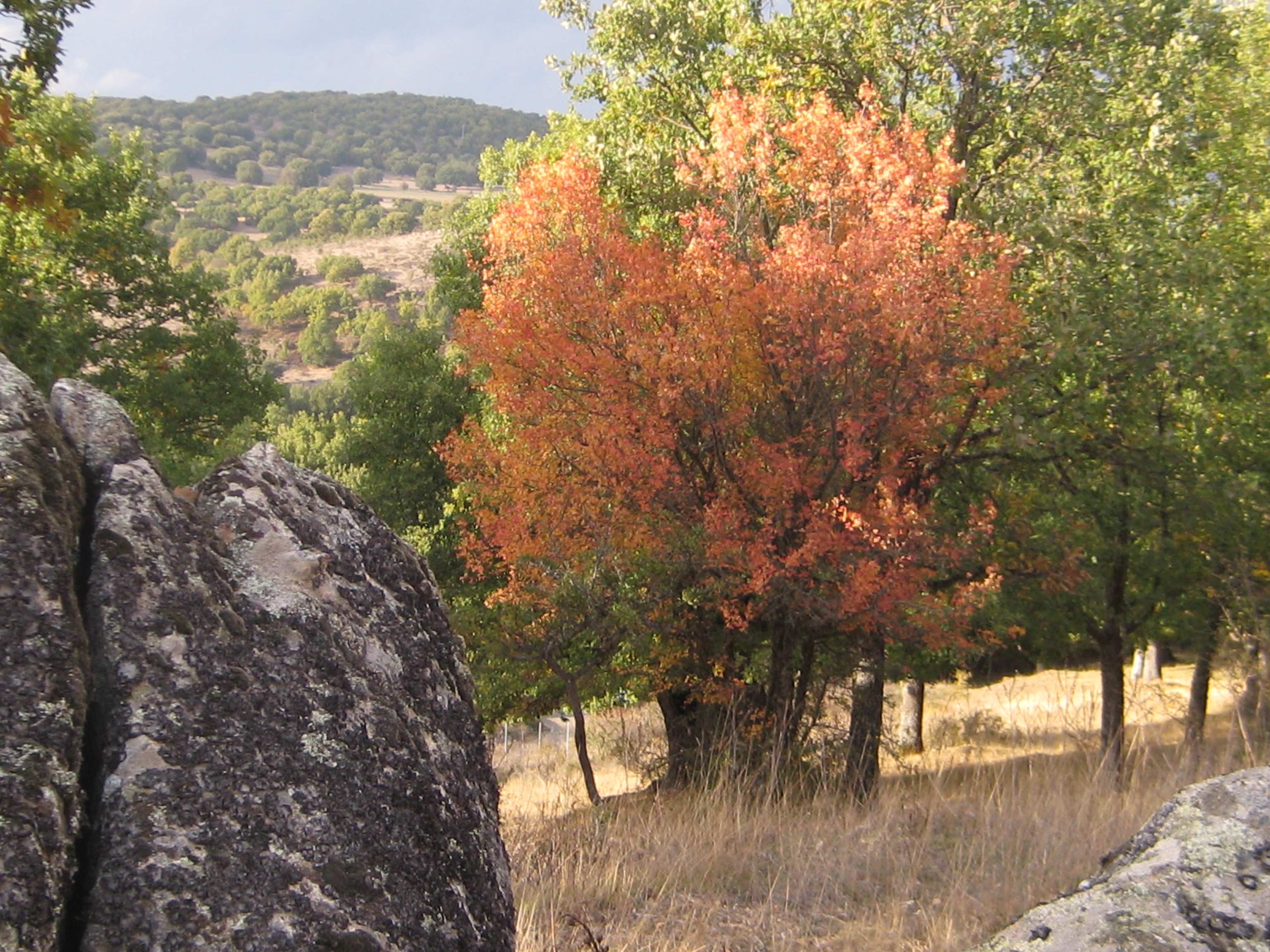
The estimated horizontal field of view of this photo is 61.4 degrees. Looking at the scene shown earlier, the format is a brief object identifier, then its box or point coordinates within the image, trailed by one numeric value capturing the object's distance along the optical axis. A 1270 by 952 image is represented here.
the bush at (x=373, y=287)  165.00
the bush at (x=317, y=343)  148.50
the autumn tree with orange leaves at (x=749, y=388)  11.84
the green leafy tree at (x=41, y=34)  9.77
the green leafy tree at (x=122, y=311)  19.27
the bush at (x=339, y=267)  174.88
